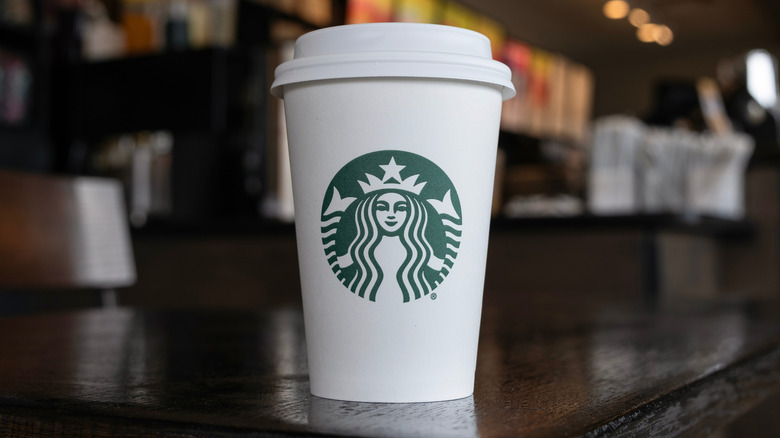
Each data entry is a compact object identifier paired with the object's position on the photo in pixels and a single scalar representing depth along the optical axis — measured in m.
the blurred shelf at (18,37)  3.08
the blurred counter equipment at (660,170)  2.47
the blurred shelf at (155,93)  2.94
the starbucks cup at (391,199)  0.44
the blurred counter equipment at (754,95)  3.21
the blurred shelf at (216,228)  2.65
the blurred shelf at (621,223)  2.13
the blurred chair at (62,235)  1.36
